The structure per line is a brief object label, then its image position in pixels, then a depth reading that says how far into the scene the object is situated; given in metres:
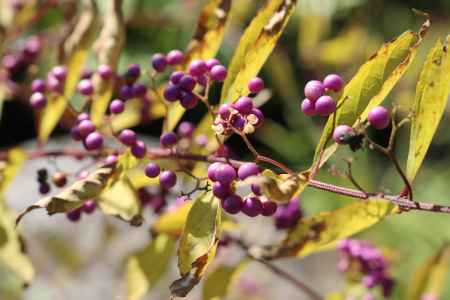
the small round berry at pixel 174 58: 0.25
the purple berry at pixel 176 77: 0.23
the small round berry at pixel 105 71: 0.27
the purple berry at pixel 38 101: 0.28
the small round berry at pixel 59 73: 0.28
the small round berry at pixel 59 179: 0.26
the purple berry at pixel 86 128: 0.25
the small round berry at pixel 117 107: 0.25
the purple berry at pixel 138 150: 0.24
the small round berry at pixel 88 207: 0.26
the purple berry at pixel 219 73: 0.23
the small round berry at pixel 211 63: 0.24
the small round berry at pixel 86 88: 0.27
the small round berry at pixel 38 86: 0.28
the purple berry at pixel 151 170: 0.23
